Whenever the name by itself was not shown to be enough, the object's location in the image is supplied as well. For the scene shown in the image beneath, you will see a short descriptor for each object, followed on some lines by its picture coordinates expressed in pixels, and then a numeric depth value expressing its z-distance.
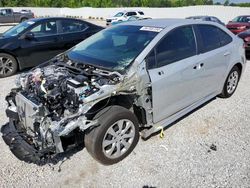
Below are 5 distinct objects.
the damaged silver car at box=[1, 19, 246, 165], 2.20
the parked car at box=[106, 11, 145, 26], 19.30
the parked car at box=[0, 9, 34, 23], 19.23
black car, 5.10
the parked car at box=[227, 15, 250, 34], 11.56
